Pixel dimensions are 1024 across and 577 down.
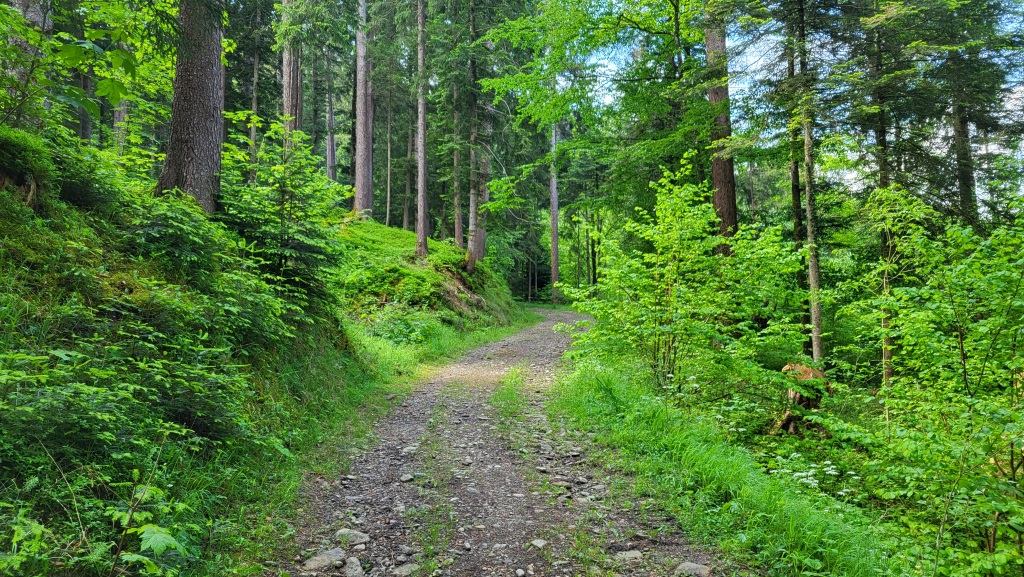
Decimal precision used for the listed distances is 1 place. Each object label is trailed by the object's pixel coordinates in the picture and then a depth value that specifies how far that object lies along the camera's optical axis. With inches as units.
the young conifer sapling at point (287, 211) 252.7
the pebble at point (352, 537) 135.4
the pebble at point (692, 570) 120.8
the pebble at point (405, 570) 121.3
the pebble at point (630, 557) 127.4
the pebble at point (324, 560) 122.3
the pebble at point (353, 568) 120.6
